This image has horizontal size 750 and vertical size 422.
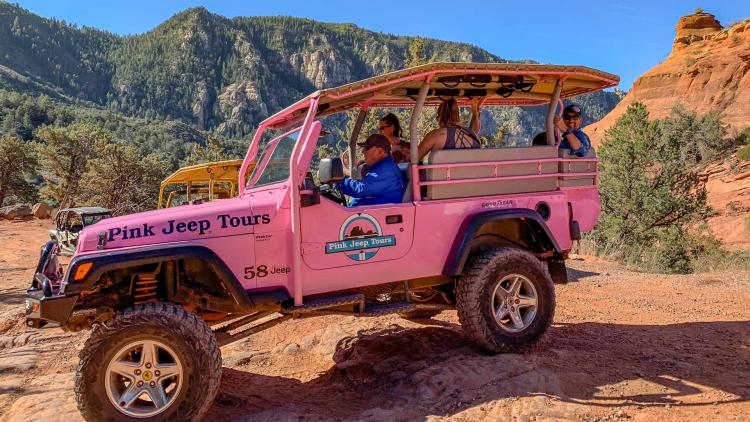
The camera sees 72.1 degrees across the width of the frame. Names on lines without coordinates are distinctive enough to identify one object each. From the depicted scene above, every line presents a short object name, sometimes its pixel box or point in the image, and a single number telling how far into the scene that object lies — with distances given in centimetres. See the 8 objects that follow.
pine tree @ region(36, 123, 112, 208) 3309
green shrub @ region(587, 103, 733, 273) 2061
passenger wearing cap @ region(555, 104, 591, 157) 542
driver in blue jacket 449
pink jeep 345
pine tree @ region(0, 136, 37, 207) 3294
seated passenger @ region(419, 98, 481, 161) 490
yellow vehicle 1065
